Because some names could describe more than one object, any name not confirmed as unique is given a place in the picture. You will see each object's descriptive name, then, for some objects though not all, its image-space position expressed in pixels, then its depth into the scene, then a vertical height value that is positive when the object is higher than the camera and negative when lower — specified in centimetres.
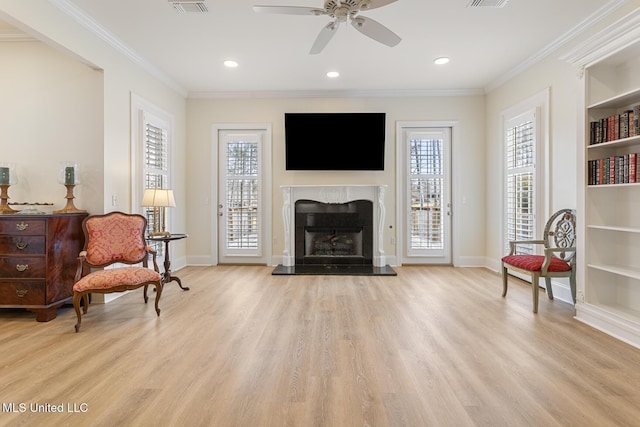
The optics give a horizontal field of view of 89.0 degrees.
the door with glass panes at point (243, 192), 574 +37
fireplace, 554 -20
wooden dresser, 308 -47
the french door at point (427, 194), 566 +34
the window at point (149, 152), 426 +88
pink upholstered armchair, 293 -44
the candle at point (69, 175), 346 +40
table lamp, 397 +18
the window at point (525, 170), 416 +60
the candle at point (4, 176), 335 +38
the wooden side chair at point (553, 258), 332 -49
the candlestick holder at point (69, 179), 346 +36
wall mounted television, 553 +126
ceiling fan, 243 +157
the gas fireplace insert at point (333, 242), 568 -51
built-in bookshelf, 283 +11
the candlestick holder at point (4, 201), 331 +12
